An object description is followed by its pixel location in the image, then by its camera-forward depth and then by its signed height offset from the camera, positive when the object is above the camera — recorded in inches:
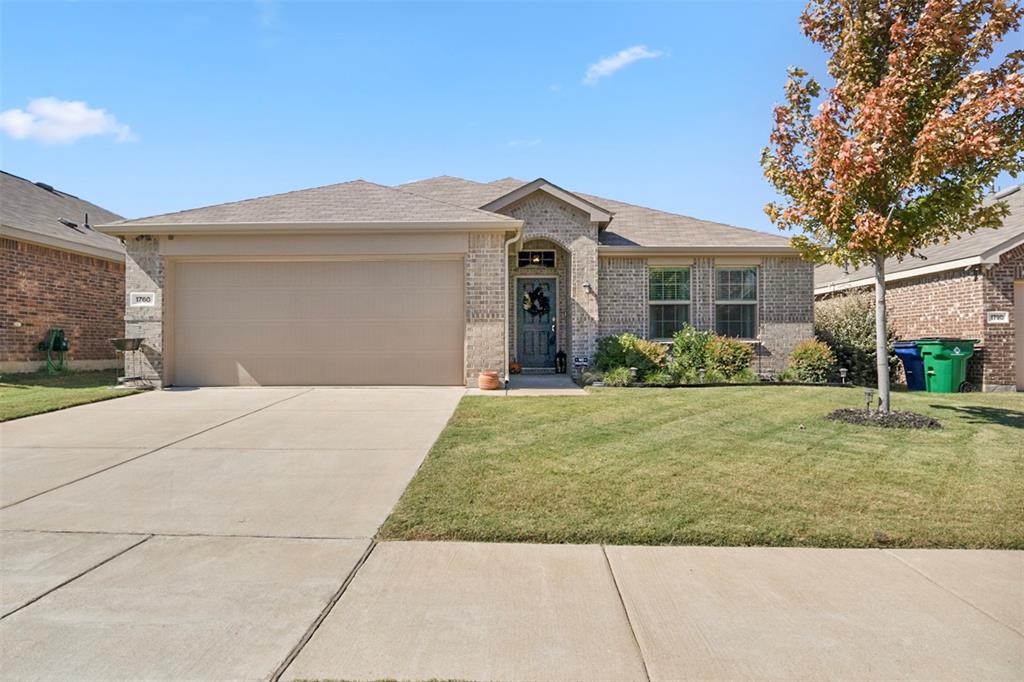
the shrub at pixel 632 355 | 471.5 -9.3
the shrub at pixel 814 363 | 471.2 -16.8
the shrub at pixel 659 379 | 443.5 -28.8
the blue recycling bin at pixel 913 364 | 480.1 -18.3
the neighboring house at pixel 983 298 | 460.1 +39.3
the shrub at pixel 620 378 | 439.8 -26.8
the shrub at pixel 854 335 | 503.5 +8.2
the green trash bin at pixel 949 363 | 455.8 -16.6
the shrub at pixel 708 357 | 465.7 -11.2
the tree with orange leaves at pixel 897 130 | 254.2 +103.4
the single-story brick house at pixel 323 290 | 432.5 +44.7
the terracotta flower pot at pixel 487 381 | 417.4 -27.4
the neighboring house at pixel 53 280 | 510.0 +68.1
